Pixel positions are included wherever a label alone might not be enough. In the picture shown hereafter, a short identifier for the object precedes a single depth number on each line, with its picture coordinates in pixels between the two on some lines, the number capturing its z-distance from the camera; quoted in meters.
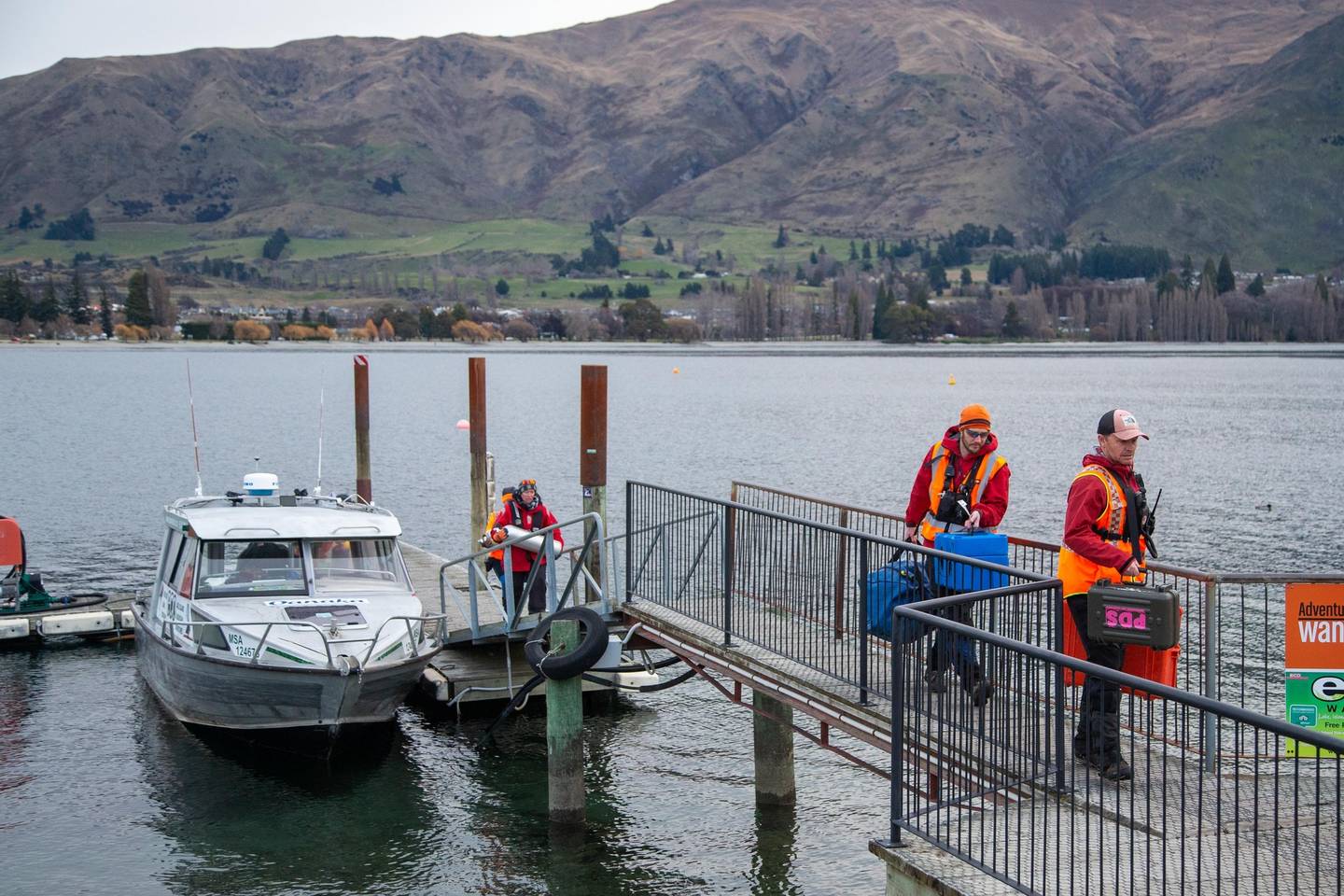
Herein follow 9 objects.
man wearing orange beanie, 10.66
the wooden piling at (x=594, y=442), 18.17
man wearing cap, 8.95
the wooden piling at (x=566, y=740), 14.69
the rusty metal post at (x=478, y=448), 26.50
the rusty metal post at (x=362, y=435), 32.88
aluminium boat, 16.20
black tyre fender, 14.28
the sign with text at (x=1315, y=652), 9.70
